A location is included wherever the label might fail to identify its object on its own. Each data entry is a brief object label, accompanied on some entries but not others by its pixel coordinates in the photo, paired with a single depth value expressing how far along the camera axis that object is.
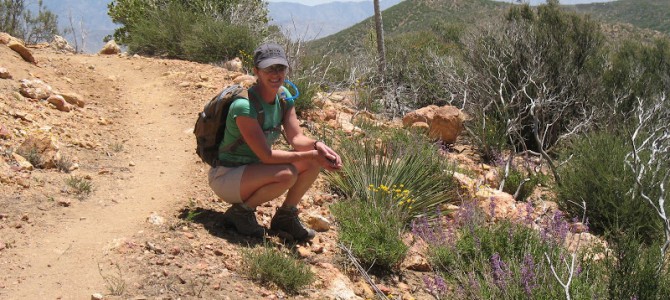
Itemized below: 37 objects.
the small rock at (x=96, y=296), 2.82
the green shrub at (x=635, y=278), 3.35
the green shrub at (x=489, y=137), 8.17
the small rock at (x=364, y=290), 3.72
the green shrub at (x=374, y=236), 3.98
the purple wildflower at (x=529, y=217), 4.11
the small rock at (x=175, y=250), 3.41
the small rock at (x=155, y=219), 3.76
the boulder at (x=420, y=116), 8.48
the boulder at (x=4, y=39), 7.29
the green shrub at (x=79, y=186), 4.23
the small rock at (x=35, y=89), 6.05
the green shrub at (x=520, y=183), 6.57
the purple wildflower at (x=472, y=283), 3.46
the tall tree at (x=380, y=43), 11.19
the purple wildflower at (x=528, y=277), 3.18
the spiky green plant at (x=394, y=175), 5.04
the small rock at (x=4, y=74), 6.19
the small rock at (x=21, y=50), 7.30
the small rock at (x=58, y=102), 6.16
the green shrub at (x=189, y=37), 9.63
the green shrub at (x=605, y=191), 5.37
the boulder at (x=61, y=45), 10.92
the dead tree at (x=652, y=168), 3.62
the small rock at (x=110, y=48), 10.48
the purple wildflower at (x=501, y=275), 3.27
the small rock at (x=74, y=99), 6.45
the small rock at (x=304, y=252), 3.85
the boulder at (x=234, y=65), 9.01
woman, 3.48
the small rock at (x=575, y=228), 4.77
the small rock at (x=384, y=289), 3.82
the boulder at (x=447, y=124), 8.55
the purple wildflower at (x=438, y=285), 3.29
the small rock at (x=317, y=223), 4.38
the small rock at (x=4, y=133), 4.89
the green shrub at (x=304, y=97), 7.45
